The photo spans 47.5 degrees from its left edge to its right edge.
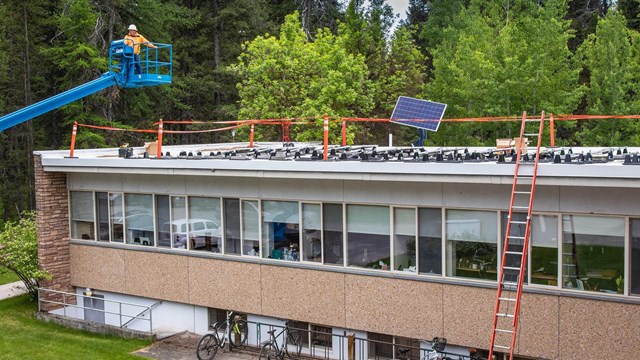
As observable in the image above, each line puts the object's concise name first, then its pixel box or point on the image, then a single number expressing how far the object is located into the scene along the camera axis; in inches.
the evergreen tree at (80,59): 1569.9
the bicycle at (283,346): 639.8
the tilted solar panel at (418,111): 779.4
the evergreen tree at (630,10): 1887.3
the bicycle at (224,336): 655.8
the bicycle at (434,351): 553.0
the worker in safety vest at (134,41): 864.2
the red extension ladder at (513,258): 509.4
